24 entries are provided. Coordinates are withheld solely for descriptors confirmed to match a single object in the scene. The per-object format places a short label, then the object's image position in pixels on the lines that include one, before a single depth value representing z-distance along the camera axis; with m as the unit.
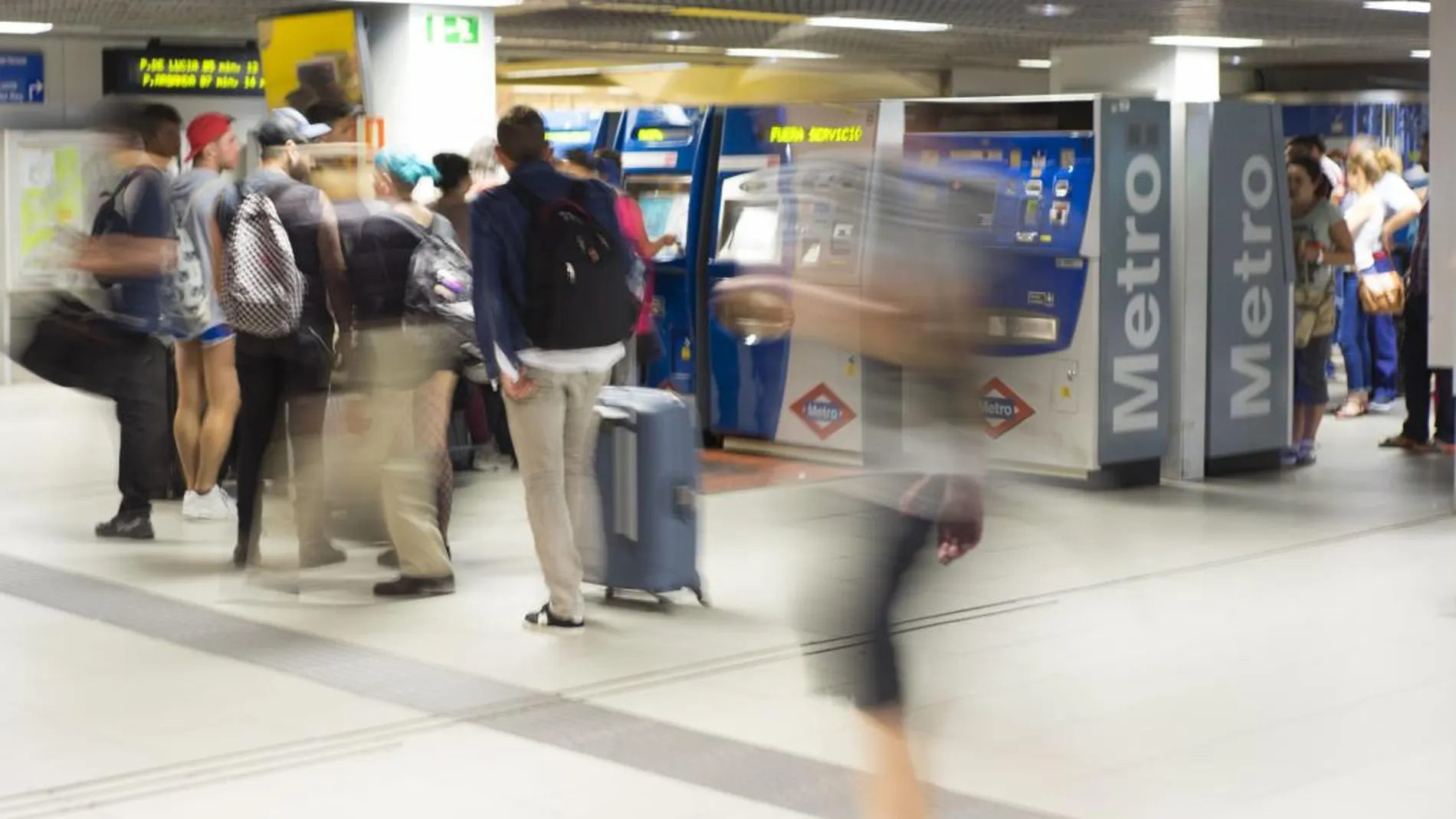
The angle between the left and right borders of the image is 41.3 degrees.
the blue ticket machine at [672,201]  11.05
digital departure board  17.09
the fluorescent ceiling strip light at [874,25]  13.66
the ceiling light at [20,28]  14.57
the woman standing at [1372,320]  12.70
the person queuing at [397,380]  7.00
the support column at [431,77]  11.51
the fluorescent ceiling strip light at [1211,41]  14.35
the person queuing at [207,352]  8.78
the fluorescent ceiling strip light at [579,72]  19.83
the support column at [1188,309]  9.80
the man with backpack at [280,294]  7.16
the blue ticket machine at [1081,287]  9.40
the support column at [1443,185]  8.65
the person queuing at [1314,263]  10.33
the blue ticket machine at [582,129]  11.99
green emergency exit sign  11.56
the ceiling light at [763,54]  16.39
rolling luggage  6.85
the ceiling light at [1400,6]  12.11
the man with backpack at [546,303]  6.22
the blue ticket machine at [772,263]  10.36
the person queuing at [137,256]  7.91
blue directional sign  16.73
